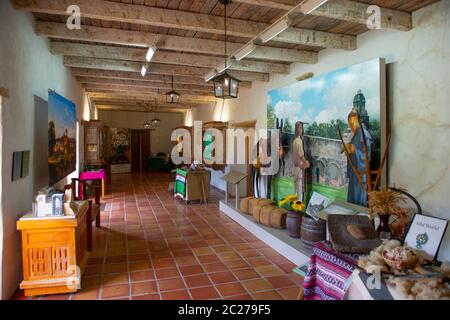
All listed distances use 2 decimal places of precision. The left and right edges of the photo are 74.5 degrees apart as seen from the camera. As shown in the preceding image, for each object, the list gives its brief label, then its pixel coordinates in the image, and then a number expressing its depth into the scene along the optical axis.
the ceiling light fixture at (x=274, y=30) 3.27
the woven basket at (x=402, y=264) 1.96
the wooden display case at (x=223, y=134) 8.90
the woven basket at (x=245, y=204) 5.76
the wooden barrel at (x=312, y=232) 3.76
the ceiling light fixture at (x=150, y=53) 4.25
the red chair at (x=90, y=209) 4.21
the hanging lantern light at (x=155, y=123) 12.13
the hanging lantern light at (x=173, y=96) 6.04
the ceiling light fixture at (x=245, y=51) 4.13
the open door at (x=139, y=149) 15.29
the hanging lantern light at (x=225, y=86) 4.00
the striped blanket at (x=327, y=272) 2.27
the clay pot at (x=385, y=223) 2.88
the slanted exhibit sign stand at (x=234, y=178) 6.32
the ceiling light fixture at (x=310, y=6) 2.73
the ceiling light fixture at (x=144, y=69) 5.34
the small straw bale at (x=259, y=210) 5.02
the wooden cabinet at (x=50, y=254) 3.03
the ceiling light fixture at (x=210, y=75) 5.84
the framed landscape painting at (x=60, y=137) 4.24
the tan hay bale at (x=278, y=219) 4.75
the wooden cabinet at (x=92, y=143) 8.98
